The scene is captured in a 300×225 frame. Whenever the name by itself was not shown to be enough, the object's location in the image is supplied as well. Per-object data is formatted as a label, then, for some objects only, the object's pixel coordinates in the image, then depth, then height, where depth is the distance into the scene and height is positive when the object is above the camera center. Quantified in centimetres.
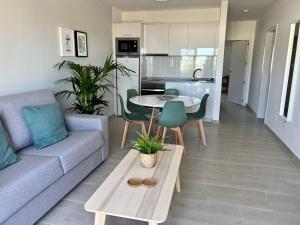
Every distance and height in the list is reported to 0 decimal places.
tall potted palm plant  332 -23
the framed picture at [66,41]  338 +36
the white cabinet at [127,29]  505 +81
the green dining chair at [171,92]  440 -46
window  333 -8
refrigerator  519 -27
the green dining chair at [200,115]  364 -74
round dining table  324 -50
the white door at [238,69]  695 -2
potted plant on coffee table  187 -66
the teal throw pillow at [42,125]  229 -59
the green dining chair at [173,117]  303 -65
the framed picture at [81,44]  379 +37
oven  519 -45
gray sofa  162 -81
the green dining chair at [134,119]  348 -78
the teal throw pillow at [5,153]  186 -72
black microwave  511 +45
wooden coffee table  133 -81
